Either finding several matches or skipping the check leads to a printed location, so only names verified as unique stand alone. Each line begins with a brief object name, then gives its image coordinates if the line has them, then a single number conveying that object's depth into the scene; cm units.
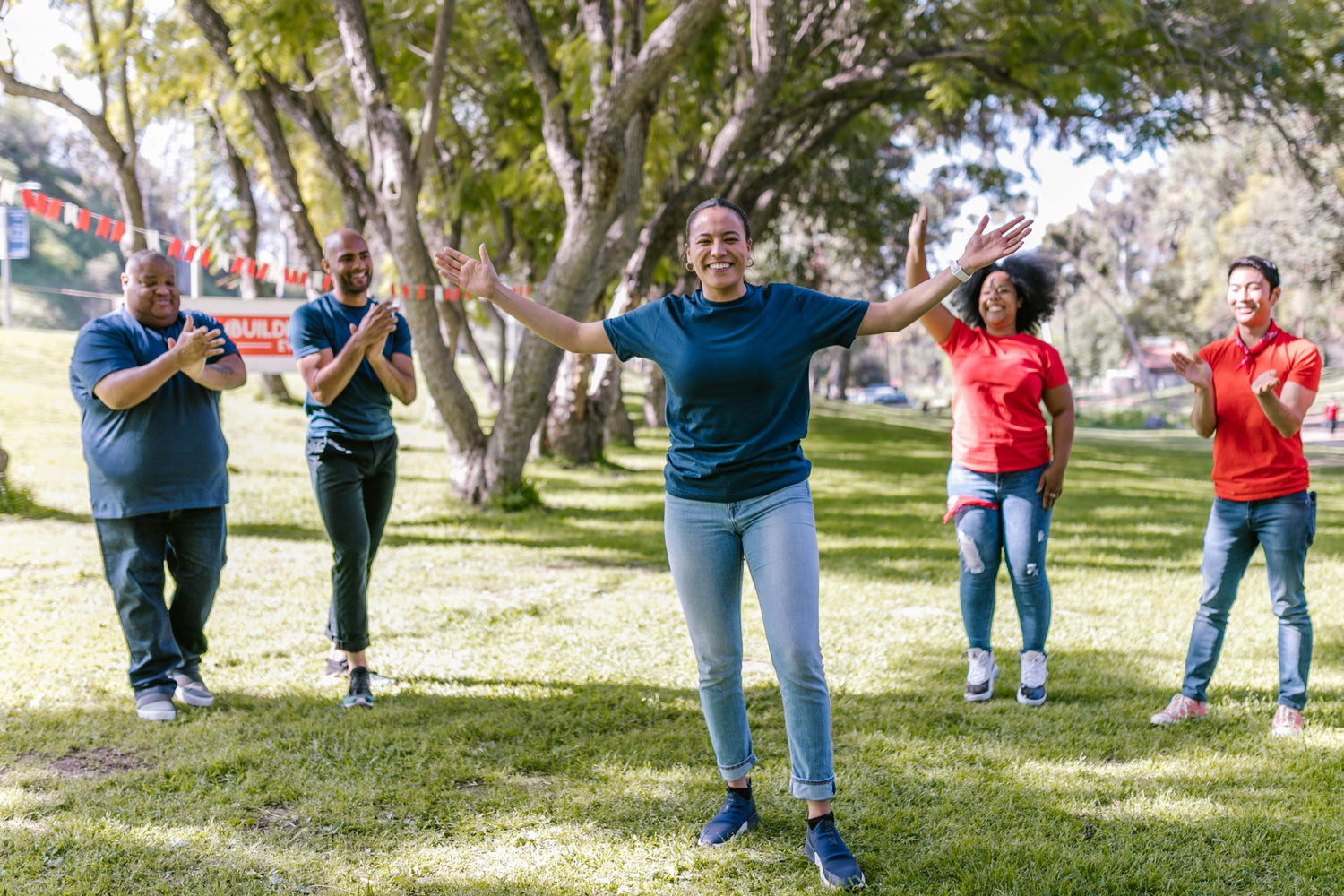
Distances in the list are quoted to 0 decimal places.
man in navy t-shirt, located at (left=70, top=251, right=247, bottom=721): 461
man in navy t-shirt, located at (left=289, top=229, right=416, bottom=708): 487
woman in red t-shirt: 494
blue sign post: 1428
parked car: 6944
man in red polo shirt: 453
